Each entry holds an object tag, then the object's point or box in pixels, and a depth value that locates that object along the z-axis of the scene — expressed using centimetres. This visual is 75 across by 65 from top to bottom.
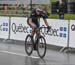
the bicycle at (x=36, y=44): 1288
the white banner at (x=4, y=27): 1894
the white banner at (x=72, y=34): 1506
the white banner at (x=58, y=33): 1552
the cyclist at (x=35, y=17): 1296
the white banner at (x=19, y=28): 1786
